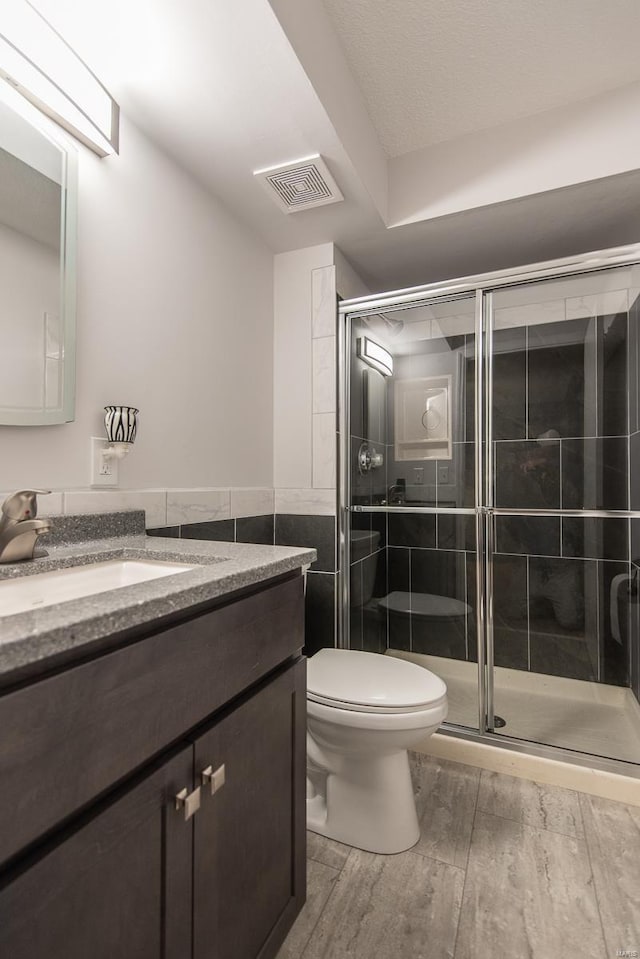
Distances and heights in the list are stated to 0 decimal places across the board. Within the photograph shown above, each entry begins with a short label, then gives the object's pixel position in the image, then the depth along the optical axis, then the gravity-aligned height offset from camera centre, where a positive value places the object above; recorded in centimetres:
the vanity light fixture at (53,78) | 103 +98
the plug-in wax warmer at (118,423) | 126 +17
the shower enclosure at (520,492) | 173 -2
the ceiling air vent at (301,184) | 158 +109
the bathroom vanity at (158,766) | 49 -40
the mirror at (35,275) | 105 +51
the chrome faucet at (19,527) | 92 -9
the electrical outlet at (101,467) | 125 +5
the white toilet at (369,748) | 130 -77
